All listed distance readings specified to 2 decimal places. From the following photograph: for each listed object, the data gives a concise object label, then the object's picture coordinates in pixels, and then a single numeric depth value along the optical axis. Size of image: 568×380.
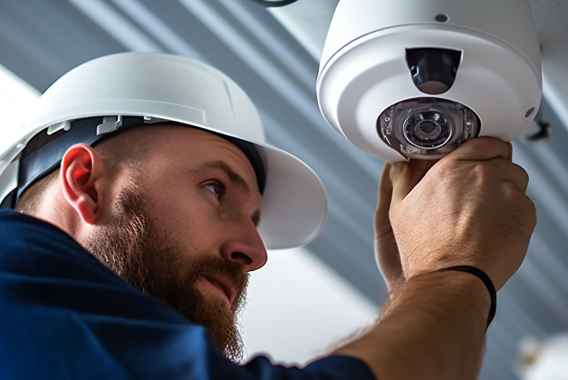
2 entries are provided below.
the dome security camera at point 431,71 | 0.99
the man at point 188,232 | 0.82
